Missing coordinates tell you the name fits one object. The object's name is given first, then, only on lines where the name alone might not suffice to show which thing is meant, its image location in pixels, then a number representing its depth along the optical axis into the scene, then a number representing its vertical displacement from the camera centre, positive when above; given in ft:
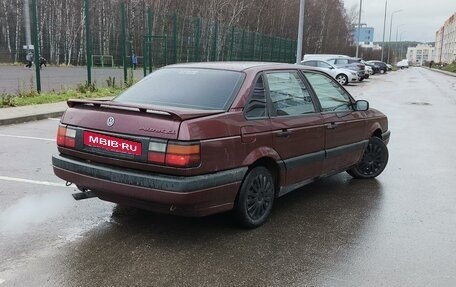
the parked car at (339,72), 97.66 -2.88
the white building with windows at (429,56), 615.77 +5.46
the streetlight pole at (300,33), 70.74 +3.50
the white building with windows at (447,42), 397.80 +16.98
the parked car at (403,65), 387.55 -4.29
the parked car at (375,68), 186.19 -3.57
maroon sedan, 12.94 -2.48
